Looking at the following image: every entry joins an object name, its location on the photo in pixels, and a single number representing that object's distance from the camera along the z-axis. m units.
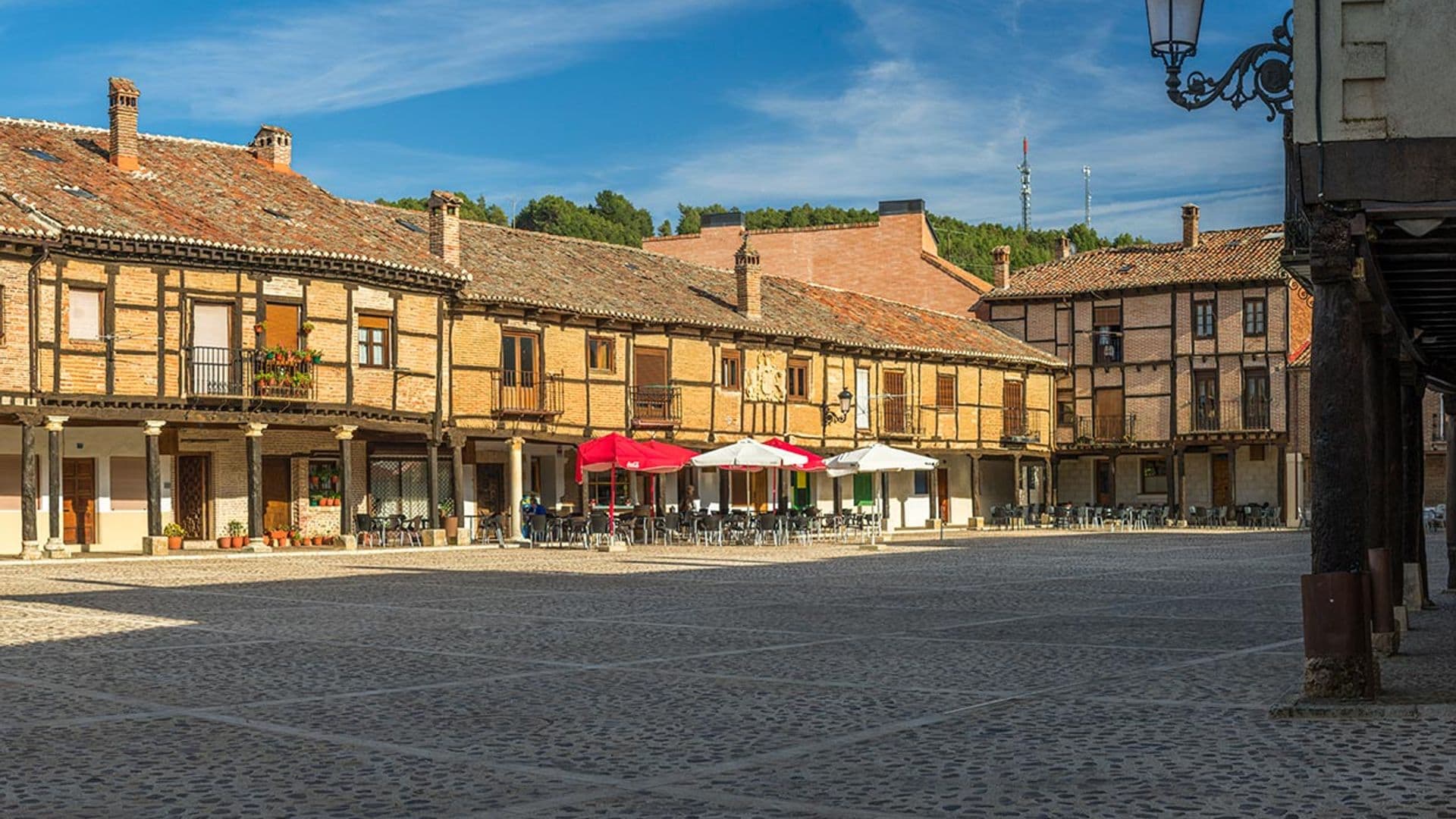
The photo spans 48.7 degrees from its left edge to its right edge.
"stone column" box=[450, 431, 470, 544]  33.91
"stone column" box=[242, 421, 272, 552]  30.06
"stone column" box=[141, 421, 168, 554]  29.09
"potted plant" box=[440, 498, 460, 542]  34.06
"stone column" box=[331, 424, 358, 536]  31.47
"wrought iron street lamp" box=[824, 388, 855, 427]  43.03
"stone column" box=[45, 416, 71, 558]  27.67
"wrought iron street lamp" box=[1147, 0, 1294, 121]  8.74
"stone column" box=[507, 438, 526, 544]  34.59
